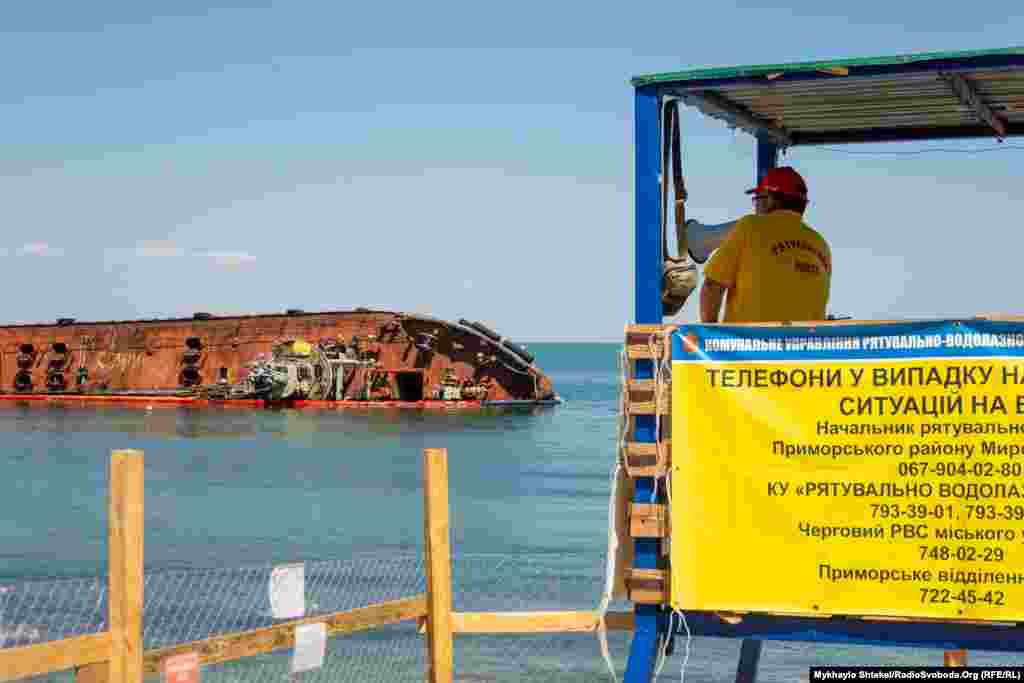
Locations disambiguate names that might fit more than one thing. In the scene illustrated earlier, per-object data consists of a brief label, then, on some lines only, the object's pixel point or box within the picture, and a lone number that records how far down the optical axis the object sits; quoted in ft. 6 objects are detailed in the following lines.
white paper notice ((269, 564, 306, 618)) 24.57
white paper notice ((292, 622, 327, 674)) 24.90
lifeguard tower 25.36
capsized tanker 264.72
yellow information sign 24.70
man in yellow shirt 27.45
